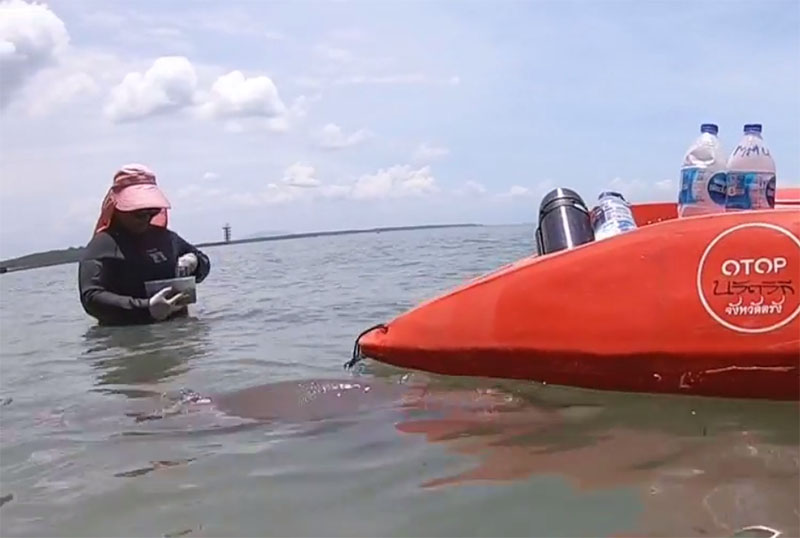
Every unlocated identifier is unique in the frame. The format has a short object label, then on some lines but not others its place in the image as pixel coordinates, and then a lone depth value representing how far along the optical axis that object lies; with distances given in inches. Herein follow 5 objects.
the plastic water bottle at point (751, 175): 139.3
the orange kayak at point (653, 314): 120.6
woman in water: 237.9
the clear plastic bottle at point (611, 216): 158.4
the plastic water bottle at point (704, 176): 142.9
